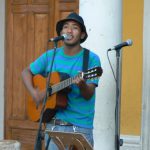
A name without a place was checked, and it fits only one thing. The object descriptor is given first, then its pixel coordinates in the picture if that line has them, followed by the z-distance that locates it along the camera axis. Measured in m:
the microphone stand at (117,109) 6.16
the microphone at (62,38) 6.10
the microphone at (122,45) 6.16
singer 6.25
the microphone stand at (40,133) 6.11
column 7.30
